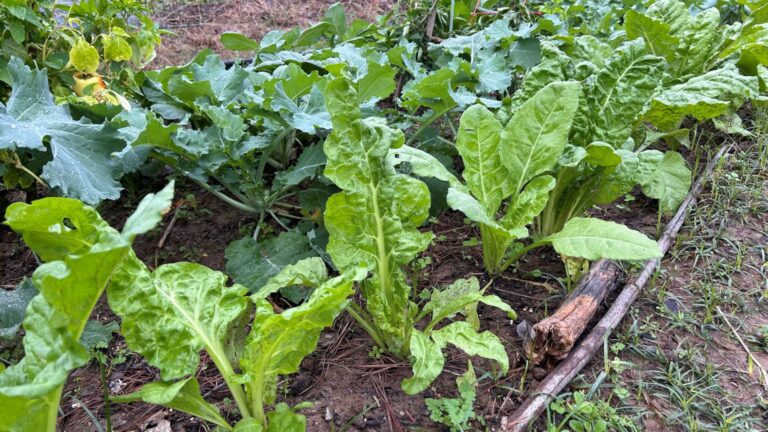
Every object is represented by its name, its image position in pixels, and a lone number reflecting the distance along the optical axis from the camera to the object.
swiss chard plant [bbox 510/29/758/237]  1.99
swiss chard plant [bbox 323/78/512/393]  1.50
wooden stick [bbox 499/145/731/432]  1.47
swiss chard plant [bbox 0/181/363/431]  0.97
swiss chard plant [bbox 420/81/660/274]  1.77
